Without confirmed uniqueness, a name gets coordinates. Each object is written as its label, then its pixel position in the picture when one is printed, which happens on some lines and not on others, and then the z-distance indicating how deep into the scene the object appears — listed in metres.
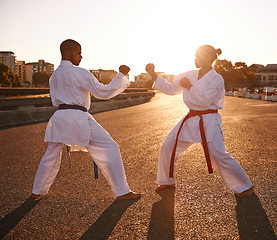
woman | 3.67
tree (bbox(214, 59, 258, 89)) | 121.62
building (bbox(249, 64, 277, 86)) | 170.75
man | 3.55
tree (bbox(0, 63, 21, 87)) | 68.19
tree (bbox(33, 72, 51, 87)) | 170.36
